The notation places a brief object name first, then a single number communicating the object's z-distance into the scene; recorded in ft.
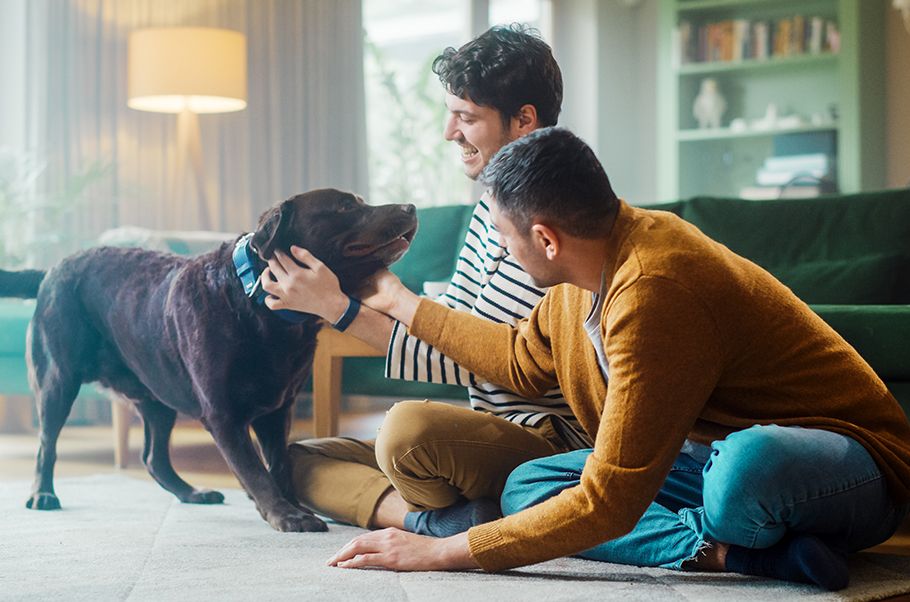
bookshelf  16.08
